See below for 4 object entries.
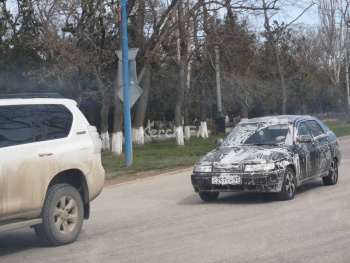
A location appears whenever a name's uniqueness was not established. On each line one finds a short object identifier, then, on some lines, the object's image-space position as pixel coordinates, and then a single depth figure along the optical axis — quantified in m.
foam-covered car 11.74
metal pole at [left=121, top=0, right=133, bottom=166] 20.89
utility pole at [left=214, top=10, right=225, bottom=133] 31.28
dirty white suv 8.11
